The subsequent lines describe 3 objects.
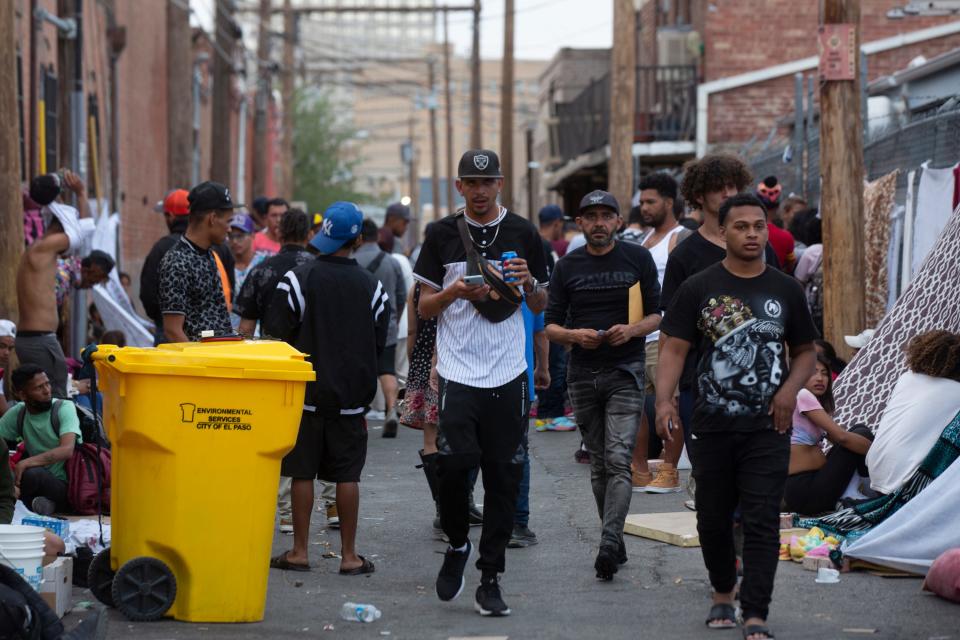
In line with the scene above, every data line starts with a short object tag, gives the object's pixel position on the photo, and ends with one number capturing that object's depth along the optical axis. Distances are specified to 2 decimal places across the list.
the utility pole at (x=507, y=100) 31.31
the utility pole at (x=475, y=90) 37.75
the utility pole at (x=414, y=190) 71.12
